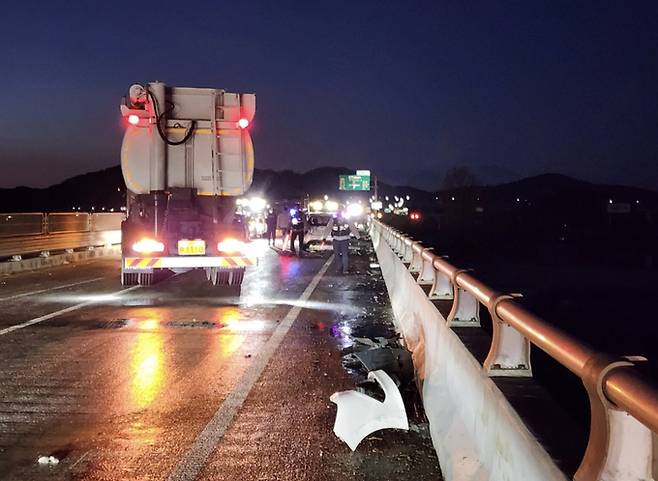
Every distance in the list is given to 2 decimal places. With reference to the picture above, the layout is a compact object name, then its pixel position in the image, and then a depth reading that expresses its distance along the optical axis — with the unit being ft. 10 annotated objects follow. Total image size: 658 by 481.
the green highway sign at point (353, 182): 262.06
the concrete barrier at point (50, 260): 65.05
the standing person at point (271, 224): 104.22
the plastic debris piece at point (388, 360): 24.64
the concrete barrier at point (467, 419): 10.50
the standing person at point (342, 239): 65.91
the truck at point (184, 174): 43.52
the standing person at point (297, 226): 88.99
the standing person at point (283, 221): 91.15
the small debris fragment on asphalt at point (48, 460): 16.02
